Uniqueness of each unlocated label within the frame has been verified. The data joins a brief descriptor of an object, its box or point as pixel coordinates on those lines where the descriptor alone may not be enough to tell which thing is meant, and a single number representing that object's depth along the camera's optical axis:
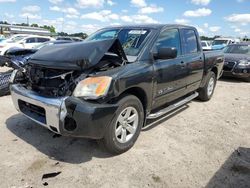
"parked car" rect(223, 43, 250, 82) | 7.20
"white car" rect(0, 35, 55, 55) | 12.73
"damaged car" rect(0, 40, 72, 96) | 4.75
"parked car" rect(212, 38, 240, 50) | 16.32
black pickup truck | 2.26
